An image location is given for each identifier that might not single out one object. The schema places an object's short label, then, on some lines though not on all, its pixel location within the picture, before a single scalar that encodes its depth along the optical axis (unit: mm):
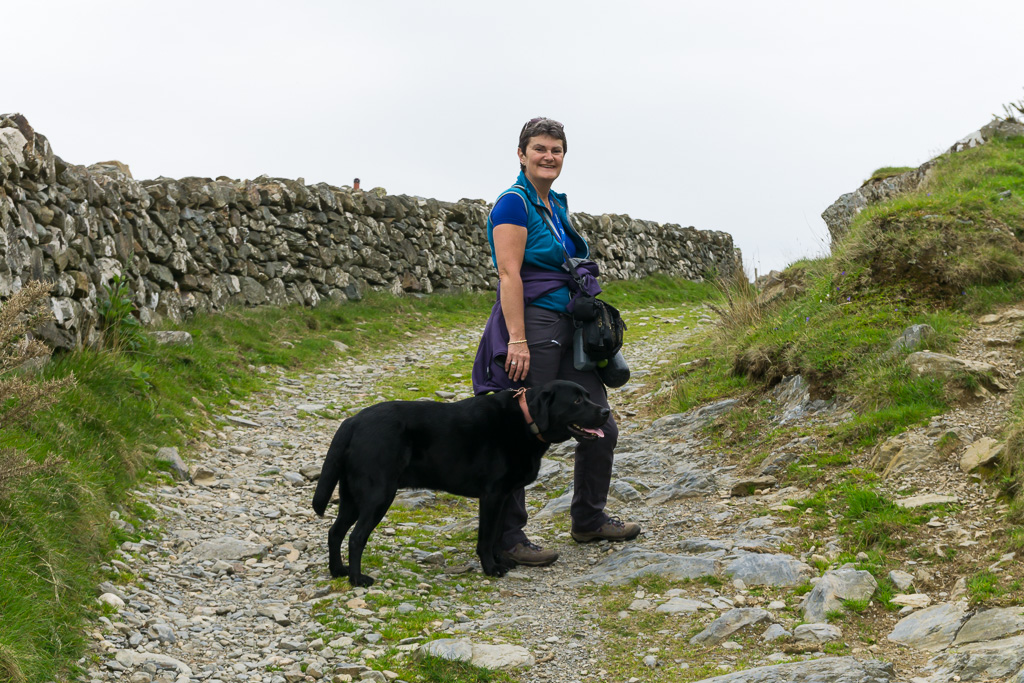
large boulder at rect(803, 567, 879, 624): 3721
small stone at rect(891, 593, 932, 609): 3652
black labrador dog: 4340
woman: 4348
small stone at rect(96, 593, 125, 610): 3902
